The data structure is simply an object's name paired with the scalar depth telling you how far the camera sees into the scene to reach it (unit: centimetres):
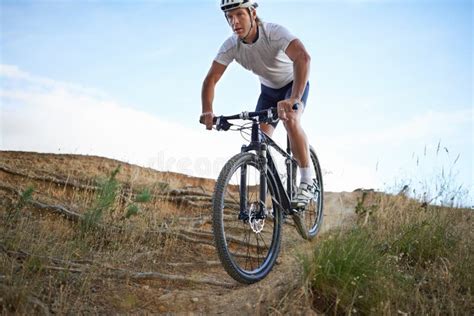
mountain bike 408
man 473
